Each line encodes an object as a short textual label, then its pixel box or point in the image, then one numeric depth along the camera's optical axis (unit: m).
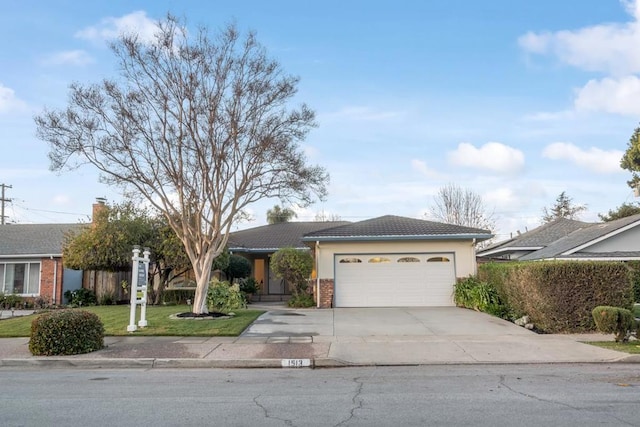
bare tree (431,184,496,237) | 42.44
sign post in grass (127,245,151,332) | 14.16
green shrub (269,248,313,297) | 21.22
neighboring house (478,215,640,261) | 21.28
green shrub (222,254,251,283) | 25.73
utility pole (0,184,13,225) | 48.06
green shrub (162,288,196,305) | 23.58
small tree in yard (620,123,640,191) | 32.23
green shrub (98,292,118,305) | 24.35
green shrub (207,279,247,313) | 16.92
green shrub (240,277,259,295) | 25.72
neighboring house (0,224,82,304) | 23.81
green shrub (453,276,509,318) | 17.28
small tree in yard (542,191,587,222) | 57.01
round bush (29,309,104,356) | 10.92
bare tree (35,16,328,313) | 16.09
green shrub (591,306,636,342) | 11.35
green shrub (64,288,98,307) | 23.69
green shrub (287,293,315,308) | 20.97
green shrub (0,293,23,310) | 22.83
